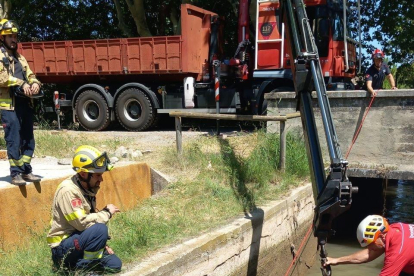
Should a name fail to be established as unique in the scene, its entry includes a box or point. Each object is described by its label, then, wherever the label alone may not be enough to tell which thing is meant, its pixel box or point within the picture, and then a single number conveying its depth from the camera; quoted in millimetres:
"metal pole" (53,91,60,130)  13305
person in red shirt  4148
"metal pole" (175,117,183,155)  7654
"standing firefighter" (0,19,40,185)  4742
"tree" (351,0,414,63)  14742
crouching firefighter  3729
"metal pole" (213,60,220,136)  11508
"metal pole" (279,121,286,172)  7457
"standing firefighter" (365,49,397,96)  8898
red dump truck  10633
